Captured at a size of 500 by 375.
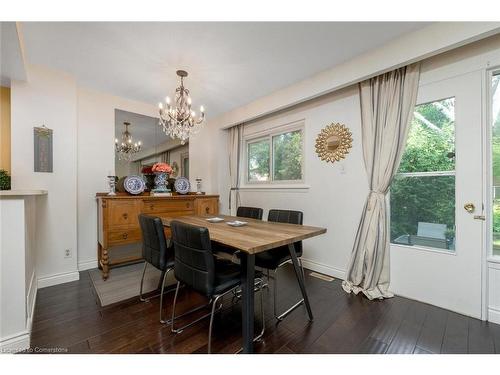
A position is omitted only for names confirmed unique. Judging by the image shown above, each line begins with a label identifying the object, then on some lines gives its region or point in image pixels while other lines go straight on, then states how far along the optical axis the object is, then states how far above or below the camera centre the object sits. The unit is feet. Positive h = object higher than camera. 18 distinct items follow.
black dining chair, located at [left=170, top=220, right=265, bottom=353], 4.39 -1.75
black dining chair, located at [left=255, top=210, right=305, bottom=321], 6.28 -2.19
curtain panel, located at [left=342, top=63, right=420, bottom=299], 6.98 +0.86
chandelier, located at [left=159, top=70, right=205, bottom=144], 7.91 +2.60
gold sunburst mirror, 8.48 +1.79
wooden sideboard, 8.72 -1.25
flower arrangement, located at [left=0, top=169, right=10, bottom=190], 7.09 +0.24
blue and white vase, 10.81 +0.23
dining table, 4.46 -1.26
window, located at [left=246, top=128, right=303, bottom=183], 10.74 +1.59
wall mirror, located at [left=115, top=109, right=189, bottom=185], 10.78 +2.30
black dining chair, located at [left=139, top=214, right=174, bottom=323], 6.13 -1.75
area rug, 7.16 -3.67
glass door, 5.93 -0.52
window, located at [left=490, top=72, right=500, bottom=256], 5.77 +0.79
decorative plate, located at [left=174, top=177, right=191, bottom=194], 11.81 +0.08
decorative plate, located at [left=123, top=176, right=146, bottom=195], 9.80 +0.08
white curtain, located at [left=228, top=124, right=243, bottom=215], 13.35 +1.33
